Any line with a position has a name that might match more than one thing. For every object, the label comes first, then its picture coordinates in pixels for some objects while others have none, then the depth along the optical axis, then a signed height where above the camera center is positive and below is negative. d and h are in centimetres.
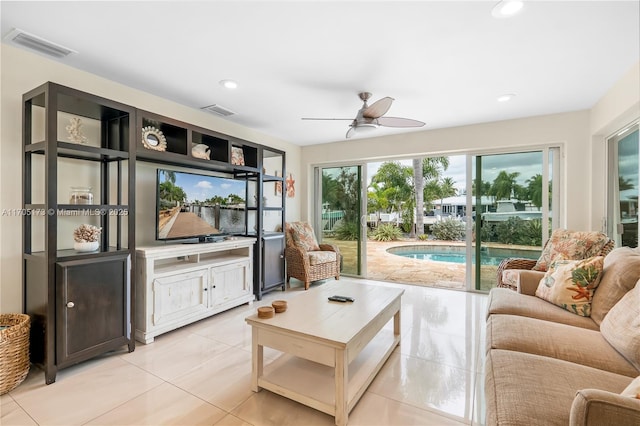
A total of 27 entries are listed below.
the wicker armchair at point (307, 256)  442 -69
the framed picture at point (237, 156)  370 +72
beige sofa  91 -70
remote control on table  230 -69
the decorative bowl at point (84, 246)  227 -26
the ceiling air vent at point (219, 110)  352 +125
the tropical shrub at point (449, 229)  936 -58
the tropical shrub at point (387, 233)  975 -72
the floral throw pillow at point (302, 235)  464 -38
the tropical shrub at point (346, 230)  520 -34
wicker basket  182 -91
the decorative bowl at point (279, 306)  203 -66
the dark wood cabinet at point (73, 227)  200 -11
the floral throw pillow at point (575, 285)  201 -53
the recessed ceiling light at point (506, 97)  309 +121
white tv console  260 -72
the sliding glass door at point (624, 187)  274 +23
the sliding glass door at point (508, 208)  383 +4
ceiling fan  275 +93
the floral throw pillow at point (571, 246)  277 -35
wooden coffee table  163 -82
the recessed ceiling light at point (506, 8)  170 +120
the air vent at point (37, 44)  205 +124
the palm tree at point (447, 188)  944 +75
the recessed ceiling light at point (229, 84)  283 +125
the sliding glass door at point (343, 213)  517 -3
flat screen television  298 +7
